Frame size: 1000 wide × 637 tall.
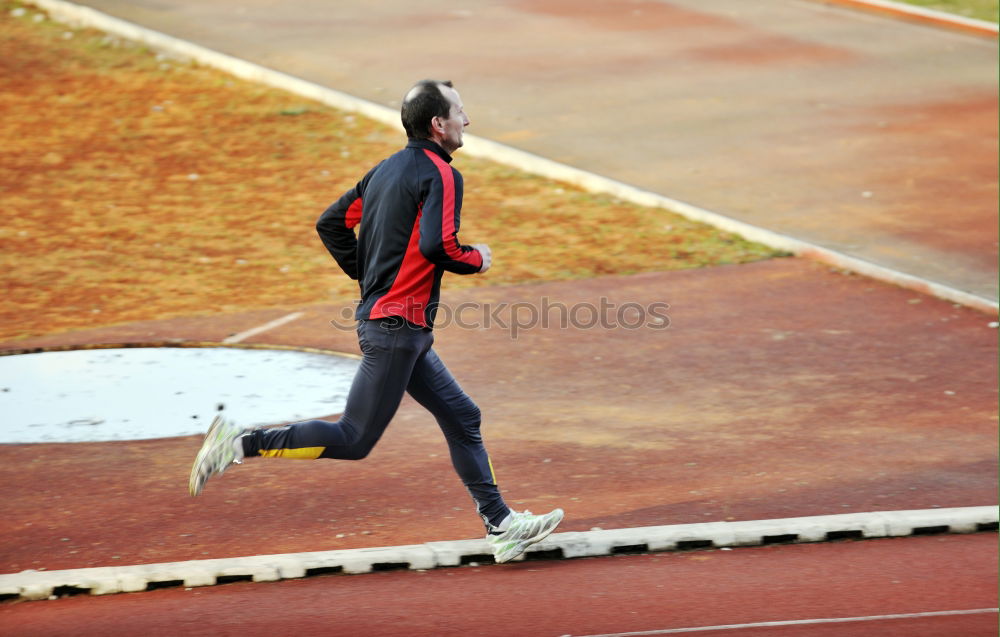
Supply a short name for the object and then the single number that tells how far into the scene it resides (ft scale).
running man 37.78
